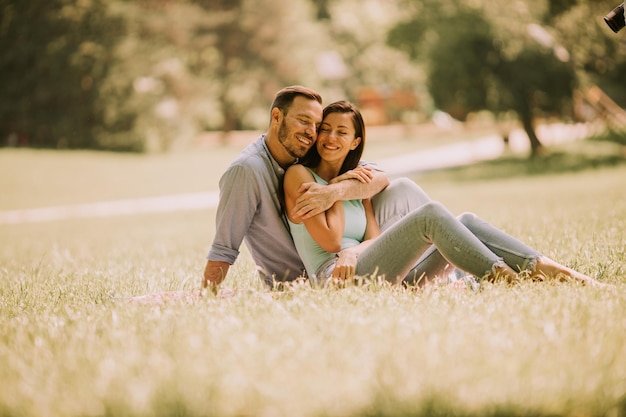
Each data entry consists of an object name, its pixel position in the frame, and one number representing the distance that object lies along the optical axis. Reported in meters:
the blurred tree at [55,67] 30.52
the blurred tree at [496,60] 19.52
